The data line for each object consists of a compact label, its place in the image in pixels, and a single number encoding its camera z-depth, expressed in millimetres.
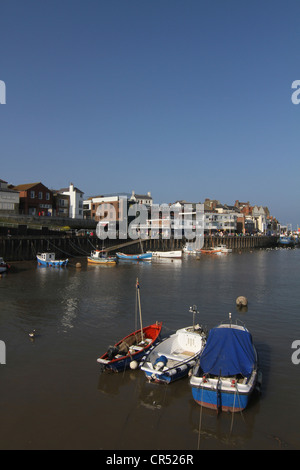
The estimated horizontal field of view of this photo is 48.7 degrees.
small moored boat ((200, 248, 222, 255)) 95188
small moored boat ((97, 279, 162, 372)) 16188
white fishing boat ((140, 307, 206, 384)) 15242
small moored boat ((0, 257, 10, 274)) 45156
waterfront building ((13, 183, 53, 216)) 79250
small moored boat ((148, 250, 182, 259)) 77562
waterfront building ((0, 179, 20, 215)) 73688
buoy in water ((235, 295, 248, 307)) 30312
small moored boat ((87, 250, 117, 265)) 60656
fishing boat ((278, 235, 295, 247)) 137738
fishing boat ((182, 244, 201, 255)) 91062
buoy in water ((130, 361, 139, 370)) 16250
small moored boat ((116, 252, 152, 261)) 70812
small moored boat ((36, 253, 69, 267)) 54562
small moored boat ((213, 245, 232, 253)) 96250
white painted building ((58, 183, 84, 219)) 93638
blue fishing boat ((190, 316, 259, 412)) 13047
